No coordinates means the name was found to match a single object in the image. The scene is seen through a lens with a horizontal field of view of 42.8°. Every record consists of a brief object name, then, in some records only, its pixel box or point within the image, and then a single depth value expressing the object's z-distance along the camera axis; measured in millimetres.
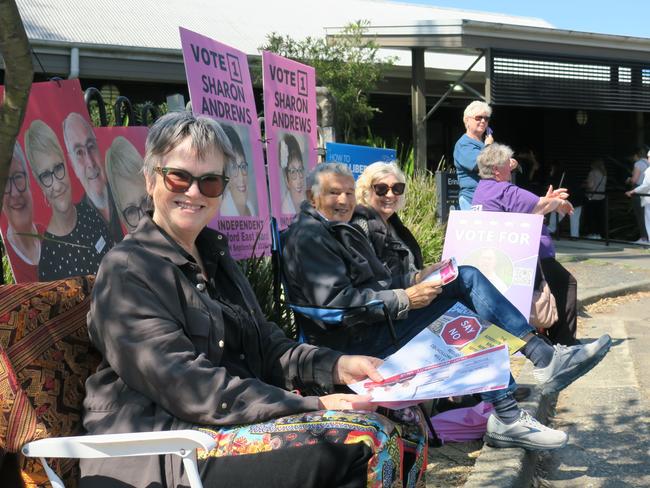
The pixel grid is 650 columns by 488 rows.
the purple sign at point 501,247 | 5703
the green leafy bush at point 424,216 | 8586
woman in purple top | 6016
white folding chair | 2166
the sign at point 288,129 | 5305
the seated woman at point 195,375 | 2318
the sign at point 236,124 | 4491
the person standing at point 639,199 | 15484
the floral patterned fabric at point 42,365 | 2330
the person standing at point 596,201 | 17719
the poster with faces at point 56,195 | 3311
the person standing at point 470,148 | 7582
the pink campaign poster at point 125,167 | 3893
